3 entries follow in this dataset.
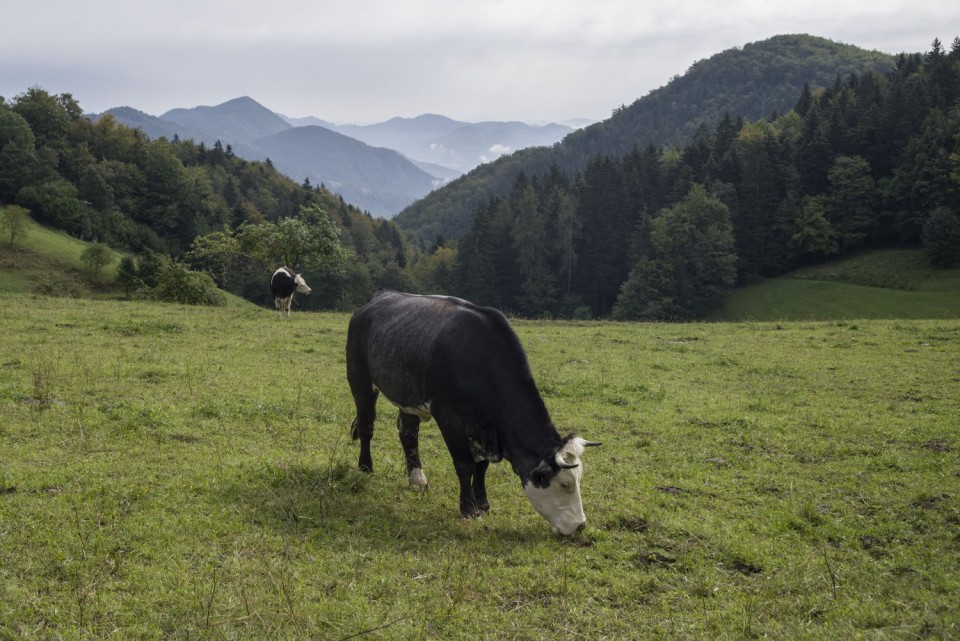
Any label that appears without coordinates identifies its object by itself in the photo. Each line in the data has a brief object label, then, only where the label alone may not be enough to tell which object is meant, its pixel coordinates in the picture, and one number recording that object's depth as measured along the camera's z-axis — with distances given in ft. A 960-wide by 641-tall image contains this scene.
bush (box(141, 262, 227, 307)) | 122.31
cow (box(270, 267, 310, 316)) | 104.06
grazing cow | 24.47
